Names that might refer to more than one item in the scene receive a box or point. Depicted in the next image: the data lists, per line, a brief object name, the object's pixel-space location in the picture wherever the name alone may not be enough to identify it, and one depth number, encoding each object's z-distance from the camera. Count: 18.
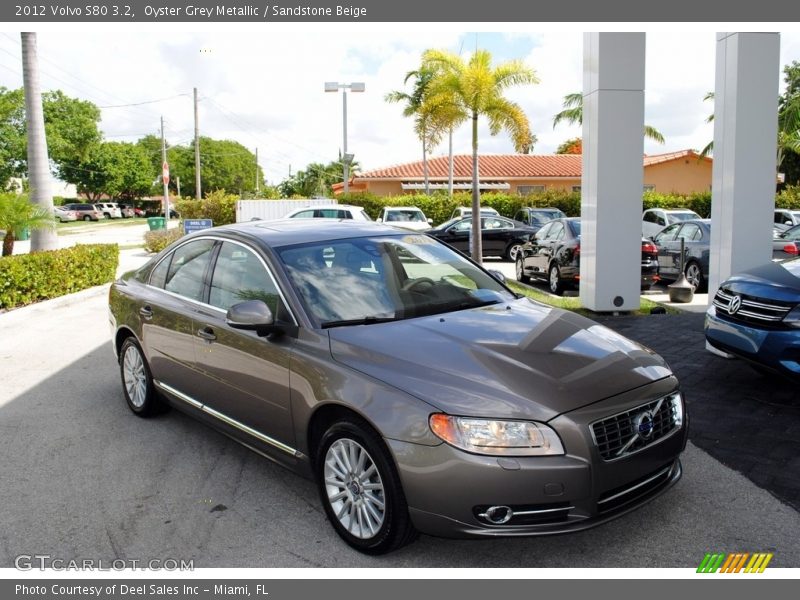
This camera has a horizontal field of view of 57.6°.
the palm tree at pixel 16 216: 12.34
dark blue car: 5.48
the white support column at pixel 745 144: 7.52
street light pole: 28.73
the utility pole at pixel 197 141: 45.09
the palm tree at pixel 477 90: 17.31
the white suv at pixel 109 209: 70.24
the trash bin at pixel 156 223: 32.29
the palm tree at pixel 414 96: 37.44
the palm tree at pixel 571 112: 41.50
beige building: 42.12
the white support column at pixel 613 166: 9.88
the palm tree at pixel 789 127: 29.64
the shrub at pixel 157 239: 22.86
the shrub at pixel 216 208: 33.19
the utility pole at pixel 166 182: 28.94
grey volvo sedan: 3.21
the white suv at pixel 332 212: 21.97
